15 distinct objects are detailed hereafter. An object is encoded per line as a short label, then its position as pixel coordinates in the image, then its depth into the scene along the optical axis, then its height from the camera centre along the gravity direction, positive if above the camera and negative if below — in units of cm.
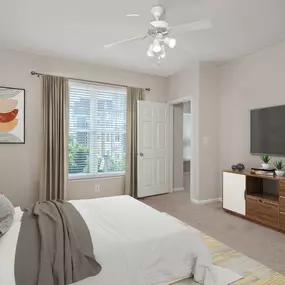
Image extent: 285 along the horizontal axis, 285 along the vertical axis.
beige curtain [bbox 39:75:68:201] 420 +7
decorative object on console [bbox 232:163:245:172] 401 -42
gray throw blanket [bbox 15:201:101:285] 142 -72
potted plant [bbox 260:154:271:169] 366 -31
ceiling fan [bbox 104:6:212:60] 244 +118
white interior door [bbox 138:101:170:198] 504 -14
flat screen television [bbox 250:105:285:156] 362 +18
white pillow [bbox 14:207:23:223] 205 -67
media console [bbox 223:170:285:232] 325 -84
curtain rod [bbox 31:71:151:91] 416 +119
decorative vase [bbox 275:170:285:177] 338 -44
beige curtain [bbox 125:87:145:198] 500 -3
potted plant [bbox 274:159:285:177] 339 -37
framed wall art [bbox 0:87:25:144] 395 +44
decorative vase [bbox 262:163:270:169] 366 -37
